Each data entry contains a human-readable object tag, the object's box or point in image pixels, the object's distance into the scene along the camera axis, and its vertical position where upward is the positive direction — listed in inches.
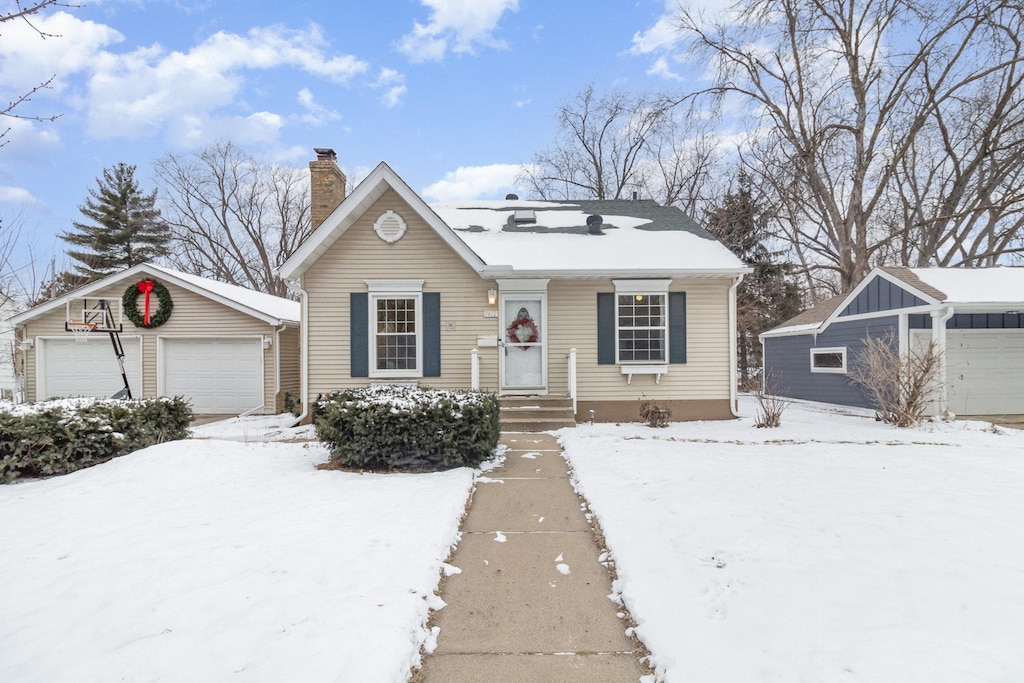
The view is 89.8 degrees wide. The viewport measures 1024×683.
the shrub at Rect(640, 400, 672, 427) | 396.2 -51.3
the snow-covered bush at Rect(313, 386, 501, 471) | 250.4 -39.5
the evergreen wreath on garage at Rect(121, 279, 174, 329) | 508.1 +49.6
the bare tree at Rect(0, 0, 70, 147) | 106.3 +69.7
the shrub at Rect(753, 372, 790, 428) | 385.8 -50.7
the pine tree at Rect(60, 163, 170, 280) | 1115.9 +271.1
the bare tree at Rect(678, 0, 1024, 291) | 695.7 +337.1
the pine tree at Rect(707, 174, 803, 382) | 897.5 +124.8
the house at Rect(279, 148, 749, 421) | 412.8 +27.8
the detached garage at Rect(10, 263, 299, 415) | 513.7 +6.3
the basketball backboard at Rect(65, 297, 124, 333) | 484.5 +40.9
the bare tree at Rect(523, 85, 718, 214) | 945.5 +360.0
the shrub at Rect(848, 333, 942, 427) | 381.7 -26.2
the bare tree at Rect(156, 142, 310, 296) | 1130.0 +312.7
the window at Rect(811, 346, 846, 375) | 538.4 -13.9
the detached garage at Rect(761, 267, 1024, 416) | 428.1 +18.4
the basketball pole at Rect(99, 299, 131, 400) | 446.5 +21.8
